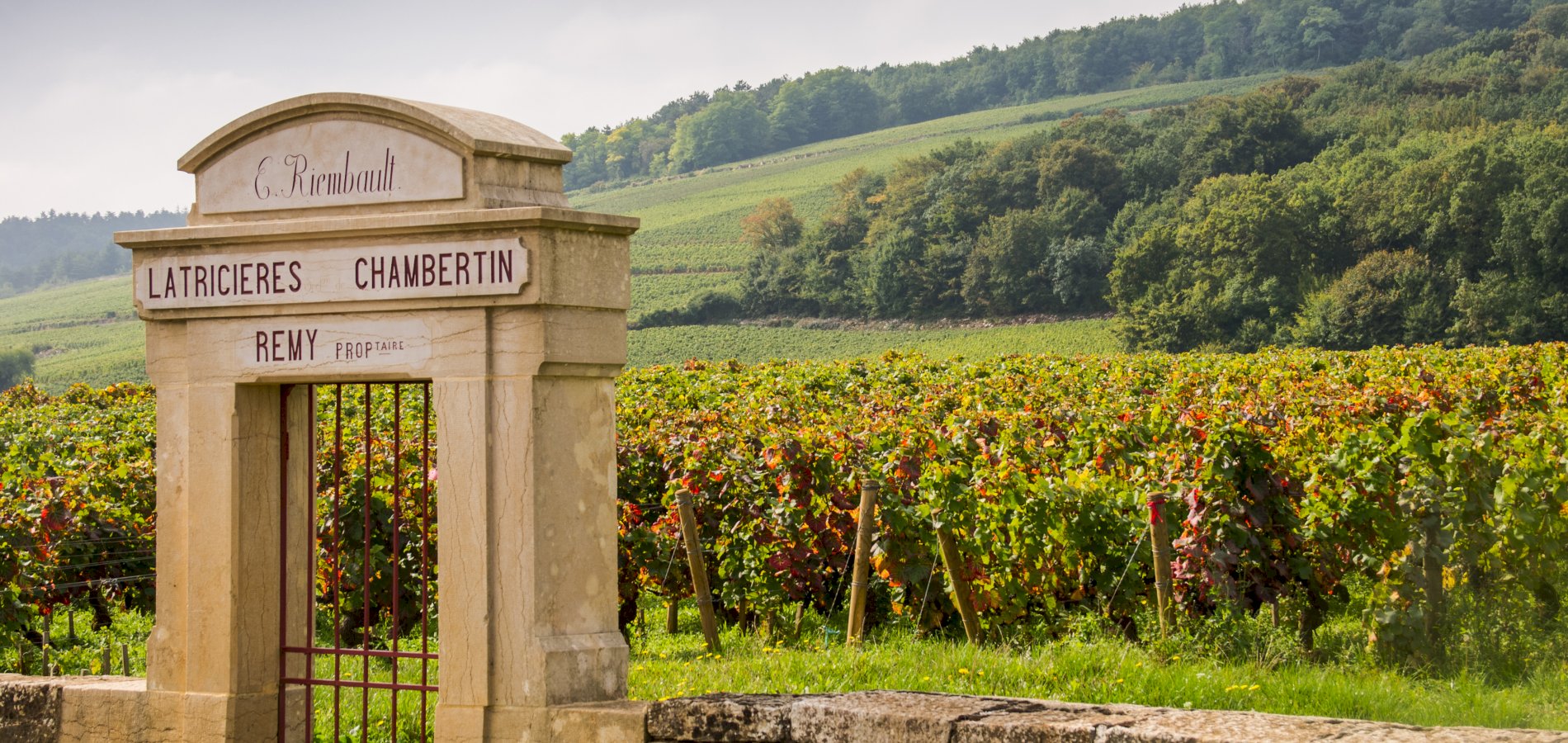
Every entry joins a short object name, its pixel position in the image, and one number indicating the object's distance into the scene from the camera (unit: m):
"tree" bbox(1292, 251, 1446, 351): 58.66
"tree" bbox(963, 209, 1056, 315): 72.19
